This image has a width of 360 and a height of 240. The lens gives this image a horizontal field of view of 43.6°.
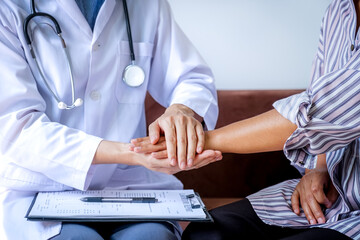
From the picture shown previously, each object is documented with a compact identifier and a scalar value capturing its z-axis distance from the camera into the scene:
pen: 1.11
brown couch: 1.84
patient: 0.99
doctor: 1.14
